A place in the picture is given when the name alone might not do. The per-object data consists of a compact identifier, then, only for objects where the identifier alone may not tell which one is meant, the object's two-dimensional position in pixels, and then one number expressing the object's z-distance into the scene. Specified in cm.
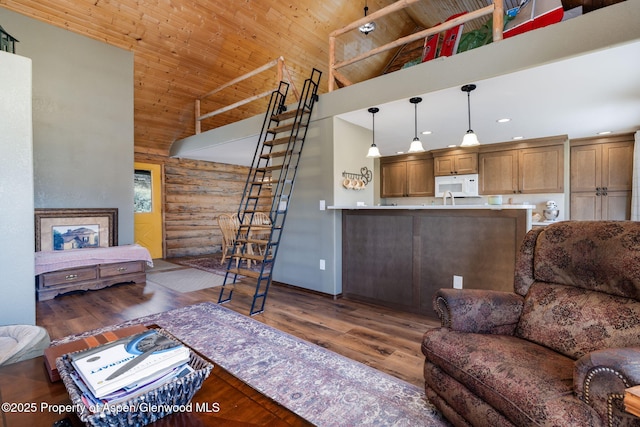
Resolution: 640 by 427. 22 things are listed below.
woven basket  79
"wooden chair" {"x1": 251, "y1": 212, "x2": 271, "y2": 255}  611
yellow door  659
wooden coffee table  88
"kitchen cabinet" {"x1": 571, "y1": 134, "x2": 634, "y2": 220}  438
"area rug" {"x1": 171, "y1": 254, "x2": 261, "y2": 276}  543
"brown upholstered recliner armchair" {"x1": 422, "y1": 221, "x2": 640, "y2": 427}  99
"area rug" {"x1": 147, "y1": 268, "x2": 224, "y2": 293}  422
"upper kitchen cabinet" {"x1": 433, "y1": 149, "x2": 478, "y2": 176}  549
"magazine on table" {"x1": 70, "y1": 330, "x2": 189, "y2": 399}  87
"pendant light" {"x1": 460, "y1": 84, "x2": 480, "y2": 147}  283
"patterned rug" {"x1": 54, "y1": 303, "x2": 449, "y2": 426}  159
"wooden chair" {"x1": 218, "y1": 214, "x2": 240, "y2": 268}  592
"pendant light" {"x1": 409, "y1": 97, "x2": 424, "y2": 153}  314
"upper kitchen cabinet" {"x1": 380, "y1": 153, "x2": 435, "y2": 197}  605
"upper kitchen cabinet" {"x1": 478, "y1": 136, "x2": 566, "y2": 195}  477
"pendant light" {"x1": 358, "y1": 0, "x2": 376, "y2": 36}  520
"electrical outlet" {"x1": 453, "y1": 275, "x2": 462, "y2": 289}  290
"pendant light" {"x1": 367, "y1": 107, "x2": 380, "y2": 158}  346
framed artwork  406
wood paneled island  271
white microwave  548
